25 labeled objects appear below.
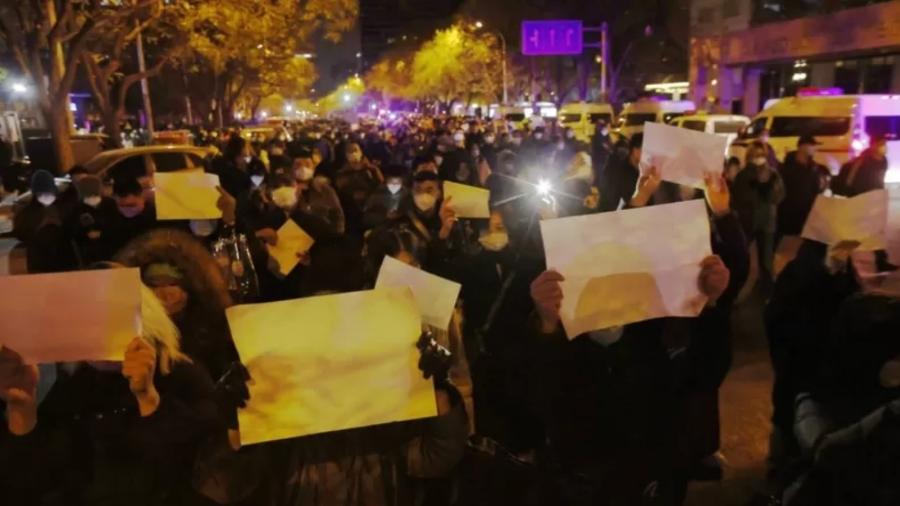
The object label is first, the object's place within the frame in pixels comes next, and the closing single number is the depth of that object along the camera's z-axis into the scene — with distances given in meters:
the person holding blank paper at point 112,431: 2.73
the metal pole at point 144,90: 23.44
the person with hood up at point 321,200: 6.10
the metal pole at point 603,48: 36.96
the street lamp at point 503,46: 47.47
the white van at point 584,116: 26.48
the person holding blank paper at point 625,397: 2.98
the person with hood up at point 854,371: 3.14
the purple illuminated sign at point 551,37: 37.09
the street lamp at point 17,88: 22.67
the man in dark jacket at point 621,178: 8.58
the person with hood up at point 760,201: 8.16
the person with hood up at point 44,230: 5.88
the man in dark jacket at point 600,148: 14.93
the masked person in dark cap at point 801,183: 8.77
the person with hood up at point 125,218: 5.70
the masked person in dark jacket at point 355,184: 7.80
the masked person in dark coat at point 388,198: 6.25
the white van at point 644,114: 24.00
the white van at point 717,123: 19.19
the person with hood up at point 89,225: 5.80
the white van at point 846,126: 14.91
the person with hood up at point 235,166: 9.33
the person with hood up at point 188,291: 3.53
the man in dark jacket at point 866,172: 9.44
